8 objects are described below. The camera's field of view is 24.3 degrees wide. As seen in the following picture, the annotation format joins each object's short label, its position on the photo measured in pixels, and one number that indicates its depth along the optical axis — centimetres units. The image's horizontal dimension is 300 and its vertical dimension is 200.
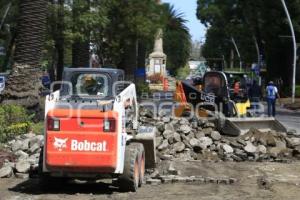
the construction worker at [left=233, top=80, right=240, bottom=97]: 2938
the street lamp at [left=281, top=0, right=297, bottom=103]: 4843
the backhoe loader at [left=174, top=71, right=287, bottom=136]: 1897
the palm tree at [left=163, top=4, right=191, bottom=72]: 12381
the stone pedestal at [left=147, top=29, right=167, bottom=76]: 8462
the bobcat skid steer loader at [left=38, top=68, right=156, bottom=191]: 1113
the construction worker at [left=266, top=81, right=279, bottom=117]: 3200
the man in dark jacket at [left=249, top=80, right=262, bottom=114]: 3453
